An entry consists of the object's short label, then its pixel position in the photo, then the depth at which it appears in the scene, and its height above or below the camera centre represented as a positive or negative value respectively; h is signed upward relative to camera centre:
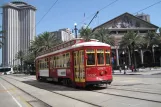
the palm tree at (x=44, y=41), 64.50 +6.98
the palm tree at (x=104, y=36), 65.69 +7.81
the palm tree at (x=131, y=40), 65.75 +6.62
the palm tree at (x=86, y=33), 62.34 +8.23
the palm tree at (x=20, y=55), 109.19 +6.40
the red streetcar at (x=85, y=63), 17.09 +0.37
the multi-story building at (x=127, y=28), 90.31 +13.95
